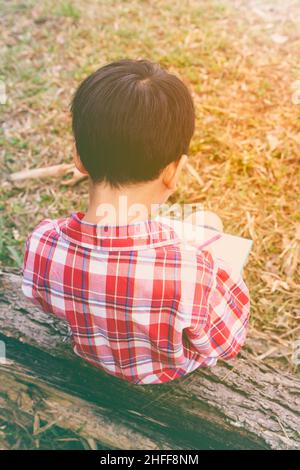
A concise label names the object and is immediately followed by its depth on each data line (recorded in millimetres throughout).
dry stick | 2713
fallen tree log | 1481
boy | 1195
